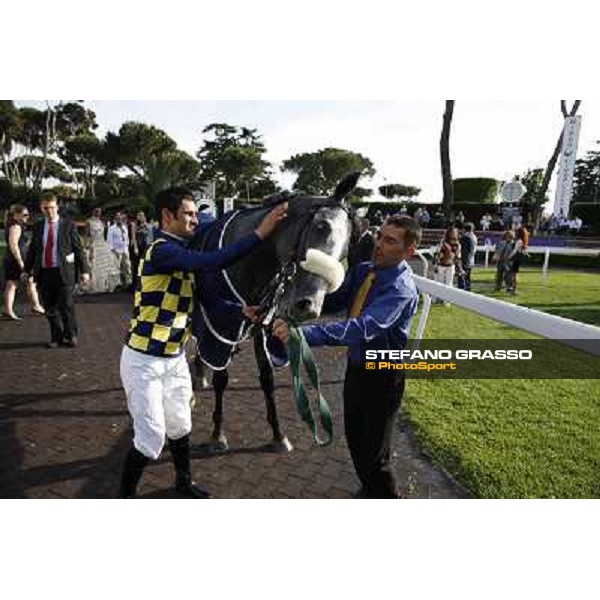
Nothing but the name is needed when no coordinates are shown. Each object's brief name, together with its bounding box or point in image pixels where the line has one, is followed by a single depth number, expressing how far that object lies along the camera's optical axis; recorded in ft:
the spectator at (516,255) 30.13
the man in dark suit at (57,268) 19.29
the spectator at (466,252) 28.05
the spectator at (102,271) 25.82
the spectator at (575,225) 41.70
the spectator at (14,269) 22.88
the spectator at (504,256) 31.76
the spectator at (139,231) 14.26
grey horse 7.29
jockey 8.13
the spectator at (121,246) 21.46
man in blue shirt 7.26
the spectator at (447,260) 26.00
